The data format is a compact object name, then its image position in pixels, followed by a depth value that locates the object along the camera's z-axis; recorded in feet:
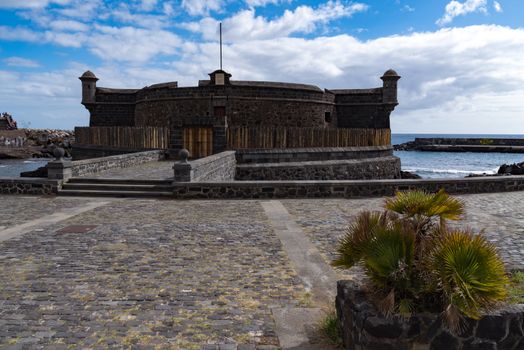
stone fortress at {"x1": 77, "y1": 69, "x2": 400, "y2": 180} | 69.15
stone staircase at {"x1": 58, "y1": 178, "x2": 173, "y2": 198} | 39.73
